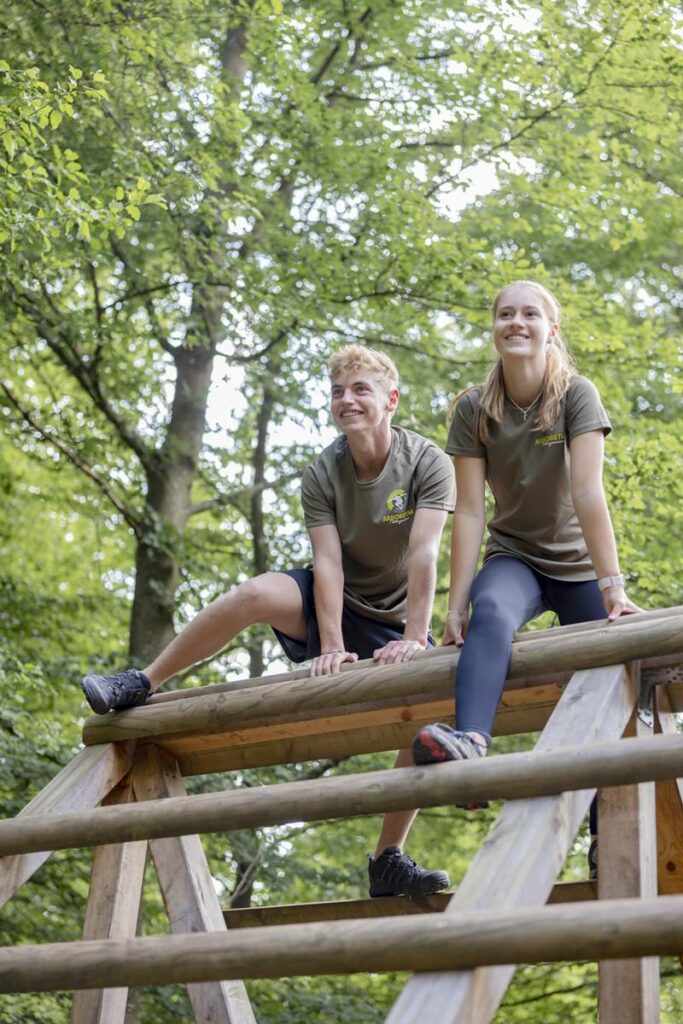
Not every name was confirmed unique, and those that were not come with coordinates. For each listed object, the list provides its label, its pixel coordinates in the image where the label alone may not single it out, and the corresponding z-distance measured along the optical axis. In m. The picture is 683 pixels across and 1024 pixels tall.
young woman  3.86
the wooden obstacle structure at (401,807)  2.38
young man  4.26
